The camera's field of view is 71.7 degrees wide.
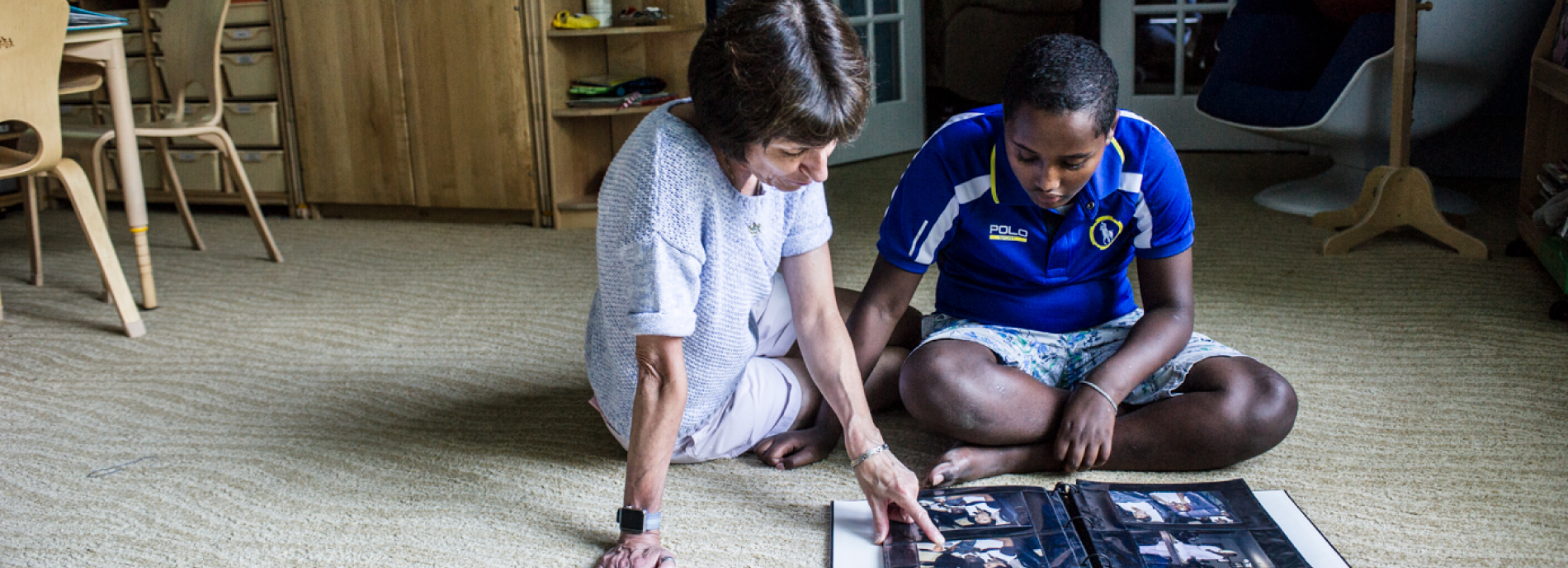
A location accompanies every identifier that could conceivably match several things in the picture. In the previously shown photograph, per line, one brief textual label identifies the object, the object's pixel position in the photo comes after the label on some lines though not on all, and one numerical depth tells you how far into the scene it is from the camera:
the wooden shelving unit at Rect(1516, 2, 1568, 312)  2.16
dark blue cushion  2.98
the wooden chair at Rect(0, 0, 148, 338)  1.95
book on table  2.19
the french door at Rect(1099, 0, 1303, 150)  3.85
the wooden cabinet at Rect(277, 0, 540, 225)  3.14
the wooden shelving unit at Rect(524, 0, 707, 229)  3.08
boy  1.28
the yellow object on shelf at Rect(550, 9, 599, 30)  3.06
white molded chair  2.60
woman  0.91
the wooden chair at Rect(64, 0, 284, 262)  2.59
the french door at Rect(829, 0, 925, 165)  4.14
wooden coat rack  2.41
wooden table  2.19
